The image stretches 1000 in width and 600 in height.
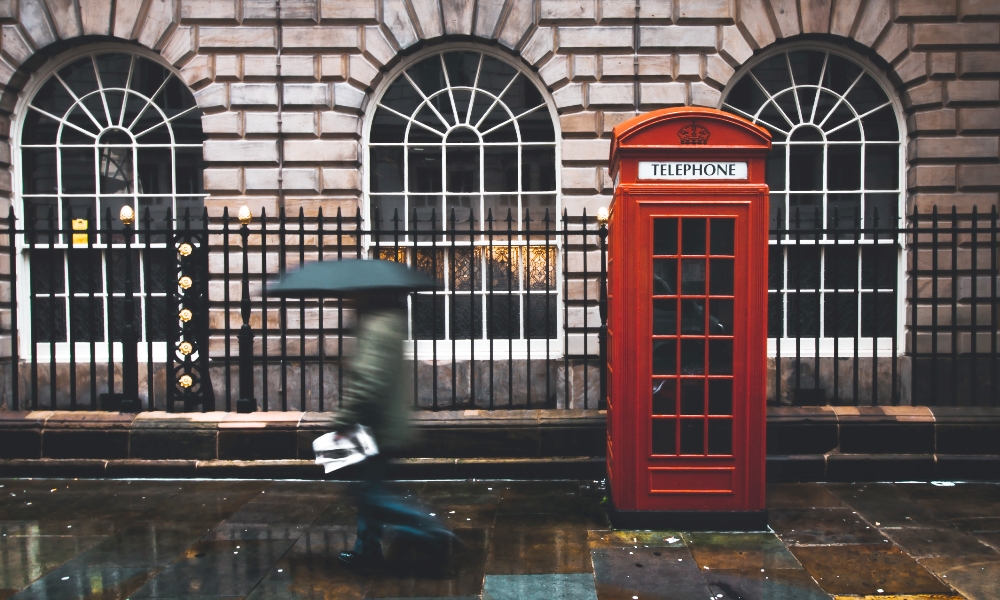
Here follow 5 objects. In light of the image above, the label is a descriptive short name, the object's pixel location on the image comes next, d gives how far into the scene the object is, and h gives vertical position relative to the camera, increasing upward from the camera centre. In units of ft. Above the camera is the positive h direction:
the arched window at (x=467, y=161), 27.50 +4.65
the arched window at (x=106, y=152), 27.61 +5.11
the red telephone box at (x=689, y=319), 15.39 -0.82
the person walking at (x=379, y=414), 13.47 -2.48
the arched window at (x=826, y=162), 27.55 +4.56
